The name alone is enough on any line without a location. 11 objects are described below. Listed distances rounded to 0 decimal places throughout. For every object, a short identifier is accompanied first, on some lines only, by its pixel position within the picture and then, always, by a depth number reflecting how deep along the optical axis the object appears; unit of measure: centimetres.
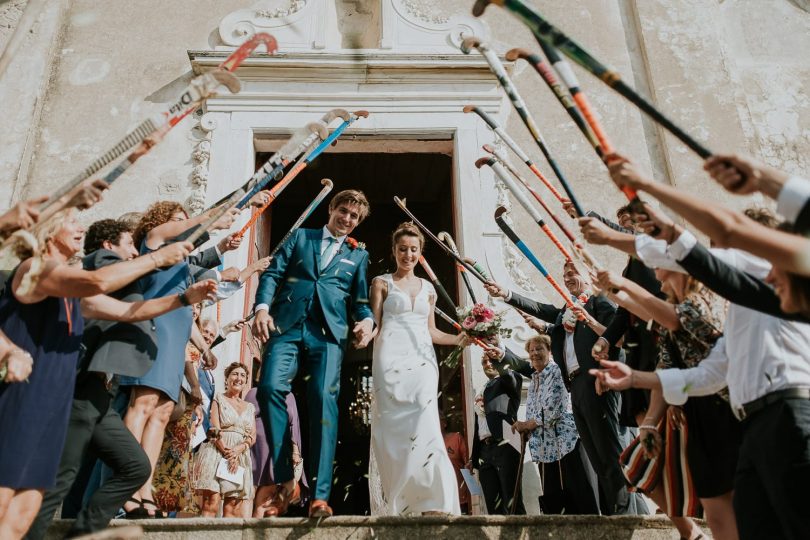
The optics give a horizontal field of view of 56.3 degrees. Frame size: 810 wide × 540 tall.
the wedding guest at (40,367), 300
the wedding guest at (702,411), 351
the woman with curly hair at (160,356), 434
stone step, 405
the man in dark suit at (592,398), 500
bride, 465
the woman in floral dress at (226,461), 595
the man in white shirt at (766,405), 259
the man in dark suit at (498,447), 672
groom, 466
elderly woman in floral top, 584
